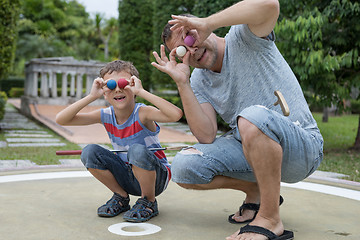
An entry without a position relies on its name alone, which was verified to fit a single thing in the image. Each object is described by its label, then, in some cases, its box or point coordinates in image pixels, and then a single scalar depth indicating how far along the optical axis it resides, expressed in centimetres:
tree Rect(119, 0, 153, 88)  1402
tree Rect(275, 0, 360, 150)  525
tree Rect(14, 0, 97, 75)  2783
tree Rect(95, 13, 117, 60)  3507
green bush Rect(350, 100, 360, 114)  1650
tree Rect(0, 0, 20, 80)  718
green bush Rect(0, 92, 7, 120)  842
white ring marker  216
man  195
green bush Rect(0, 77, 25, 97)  2653
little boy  236
